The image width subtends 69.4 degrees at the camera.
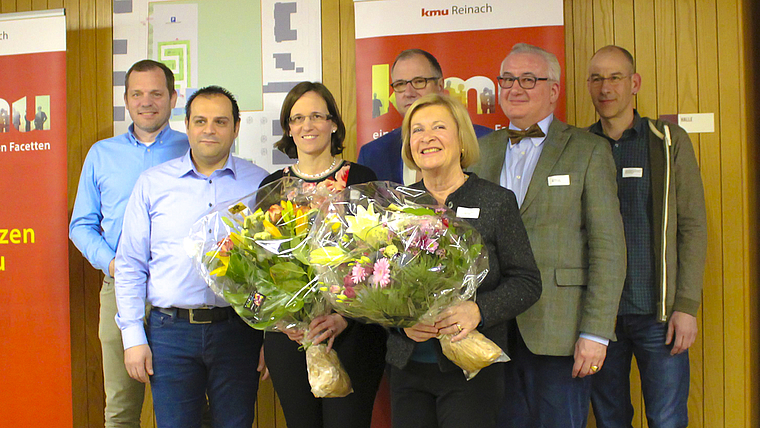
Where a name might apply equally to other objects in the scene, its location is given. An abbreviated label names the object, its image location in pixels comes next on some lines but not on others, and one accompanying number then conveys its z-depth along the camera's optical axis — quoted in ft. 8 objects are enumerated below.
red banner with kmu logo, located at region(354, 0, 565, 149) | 10.23
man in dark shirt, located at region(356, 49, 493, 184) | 9.60
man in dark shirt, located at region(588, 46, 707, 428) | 7.94
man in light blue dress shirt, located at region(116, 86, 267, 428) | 7.12
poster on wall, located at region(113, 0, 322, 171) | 11.18
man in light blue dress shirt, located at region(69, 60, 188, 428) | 9.00
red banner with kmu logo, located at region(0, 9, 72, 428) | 10.31
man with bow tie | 6.66
